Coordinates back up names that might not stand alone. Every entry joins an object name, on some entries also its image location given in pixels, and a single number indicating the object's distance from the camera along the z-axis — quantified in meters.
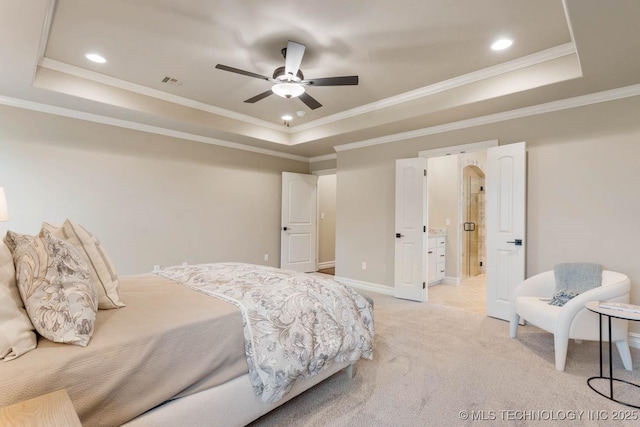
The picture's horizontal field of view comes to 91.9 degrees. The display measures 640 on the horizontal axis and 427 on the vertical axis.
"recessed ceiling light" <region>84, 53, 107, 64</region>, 3.09
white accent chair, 2.44
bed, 1.14
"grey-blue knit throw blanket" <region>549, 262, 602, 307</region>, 2.82
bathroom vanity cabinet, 5.50
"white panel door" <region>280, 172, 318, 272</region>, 6.14
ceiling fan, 2.59
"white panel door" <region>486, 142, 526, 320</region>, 3.56
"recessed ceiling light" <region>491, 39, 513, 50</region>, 2.77
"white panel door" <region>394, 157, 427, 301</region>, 4.50
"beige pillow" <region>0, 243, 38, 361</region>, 1.11
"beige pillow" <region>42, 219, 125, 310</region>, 1.63
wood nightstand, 0.85
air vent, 3.59
